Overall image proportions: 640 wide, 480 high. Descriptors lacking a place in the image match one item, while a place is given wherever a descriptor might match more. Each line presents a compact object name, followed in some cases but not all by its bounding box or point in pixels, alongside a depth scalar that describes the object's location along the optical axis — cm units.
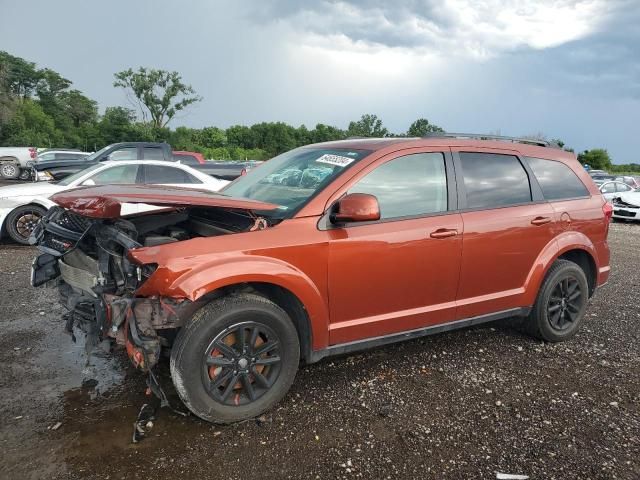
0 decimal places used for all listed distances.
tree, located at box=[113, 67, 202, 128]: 5228
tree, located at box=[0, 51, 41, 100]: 6806
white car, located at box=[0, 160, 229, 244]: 822
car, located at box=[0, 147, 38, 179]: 2523
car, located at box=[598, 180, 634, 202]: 1695
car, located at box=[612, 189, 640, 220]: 1535
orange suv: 284
